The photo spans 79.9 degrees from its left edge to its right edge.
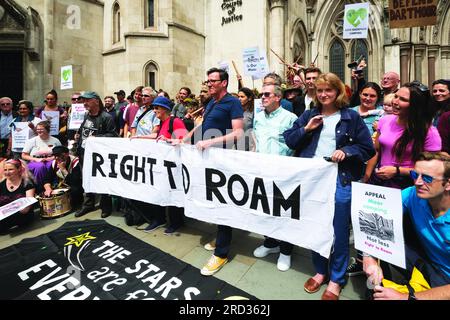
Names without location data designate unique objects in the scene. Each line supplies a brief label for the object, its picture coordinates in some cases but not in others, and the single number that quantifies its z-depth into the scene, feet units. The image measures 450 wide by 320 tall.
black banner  8.66
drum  15.42
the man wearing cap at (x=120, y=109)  24.18
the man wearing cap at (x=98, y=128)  15.65
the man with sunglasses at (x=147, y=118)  15.10
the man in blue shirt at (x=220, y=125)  9.94
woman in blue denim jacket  7.87
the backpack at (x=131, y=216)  14.43
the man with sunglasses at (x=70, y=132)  21.68
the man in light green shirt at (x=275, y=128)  9.84
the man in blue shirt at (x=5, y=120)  22.07
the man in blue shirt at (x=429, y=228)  5.90
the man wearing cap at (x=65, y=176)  16.83
